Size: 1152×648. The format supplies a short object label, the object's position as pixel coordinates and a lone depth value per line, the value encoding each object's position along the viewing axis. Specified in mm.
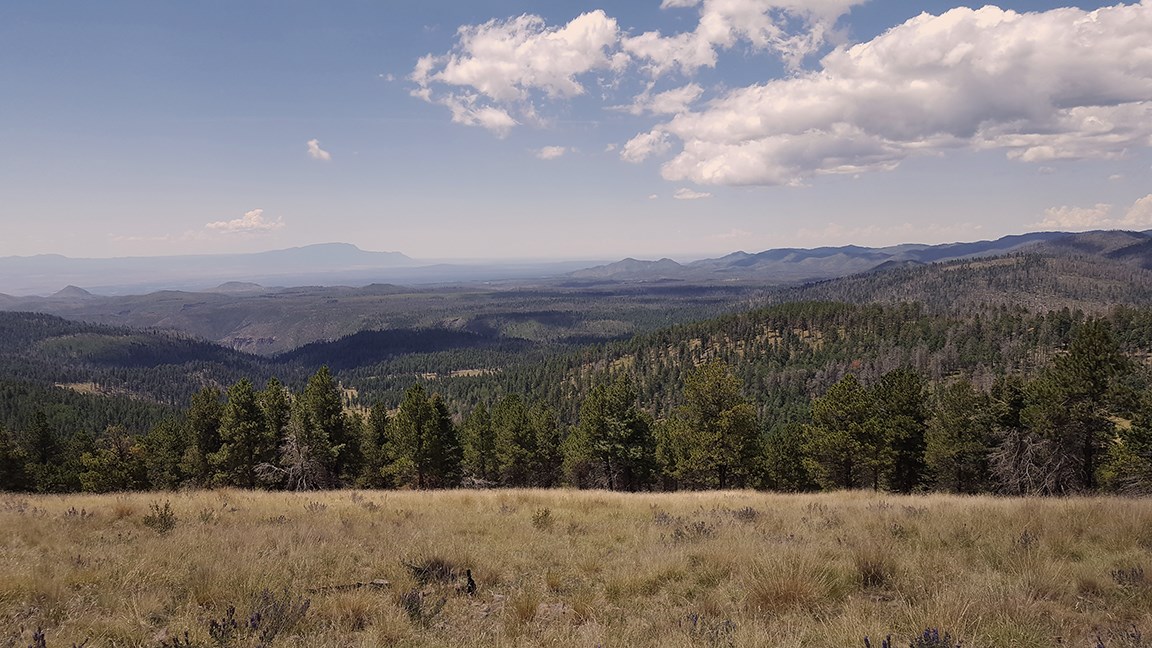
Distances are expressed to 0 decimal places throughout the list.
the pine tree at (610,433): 41031
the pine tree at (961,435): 37594
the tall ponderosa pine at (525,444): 47062
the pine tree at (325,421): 37781
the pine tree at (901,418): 35312
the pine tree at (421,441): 41125
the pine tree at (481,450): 49812
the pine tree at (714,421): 34594
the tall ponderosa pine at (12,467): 50212
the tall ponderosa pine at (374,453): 46344
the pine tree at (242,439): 36844
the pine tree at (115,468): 47312
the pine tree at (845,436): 35125
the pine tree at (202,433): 38625
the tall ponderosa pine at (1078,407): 30016
